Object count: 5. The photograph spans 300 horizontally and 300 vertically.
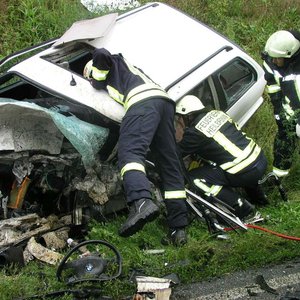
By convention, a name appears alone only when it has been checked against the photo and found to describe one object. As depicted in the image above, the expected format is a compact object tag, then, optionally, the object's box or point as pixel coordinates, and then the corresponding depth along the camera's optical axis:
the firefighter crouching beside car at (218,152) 4.99
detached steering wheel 3.70
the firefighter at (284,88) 5.71
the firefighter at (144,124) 4.29
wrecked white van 4.51
